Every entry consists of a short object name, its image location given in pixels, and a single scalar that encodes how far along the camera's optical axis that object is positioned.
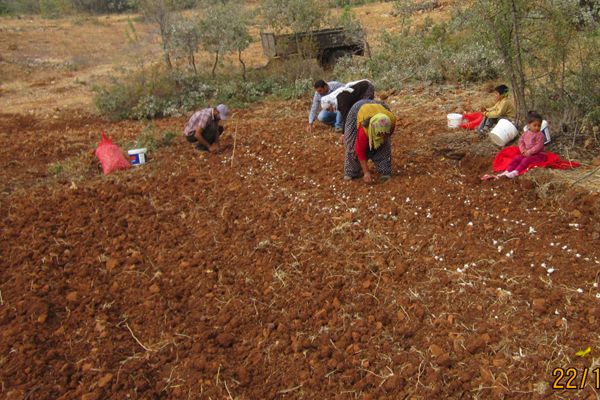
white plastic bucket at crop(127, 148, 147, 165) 5.62
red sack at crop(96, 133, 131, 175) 5.49
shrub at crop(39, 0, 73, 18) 27.38
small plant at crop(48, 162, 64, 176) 5.59
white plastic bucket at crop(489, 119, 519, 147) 4.87
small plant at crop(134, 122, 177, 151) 6.15
